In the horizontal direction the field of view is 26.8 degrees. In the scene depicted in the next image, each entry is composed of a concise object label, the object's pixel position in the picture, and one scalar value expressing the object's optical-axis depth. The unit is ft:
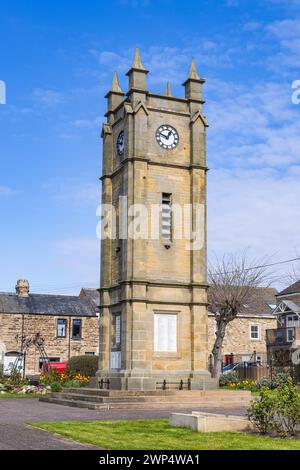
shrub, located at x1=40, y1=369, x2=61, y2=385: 120.57
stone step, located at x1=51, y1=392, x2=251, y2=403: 77.61
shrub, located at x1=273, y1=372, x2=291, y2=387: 107.55
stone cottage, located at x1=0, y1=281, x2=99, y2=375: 178.52
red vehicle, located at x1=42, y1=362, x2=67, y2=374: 153.89
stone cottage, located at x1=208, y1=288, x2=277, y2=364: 203.82
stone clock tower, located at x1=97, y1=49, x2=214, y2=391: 88.94
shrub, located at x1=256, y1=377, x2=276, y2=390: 104.62
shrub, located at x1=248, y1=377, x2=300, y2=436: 44.98
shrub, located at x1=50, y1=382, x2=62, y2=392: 101.81
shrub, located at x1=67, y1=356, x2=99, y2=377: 134.00
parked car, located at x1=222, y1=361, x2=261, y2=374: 168.96
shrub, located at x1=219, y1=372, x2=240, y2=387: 124.36
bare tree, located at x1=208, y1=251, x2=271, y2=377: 136.15
